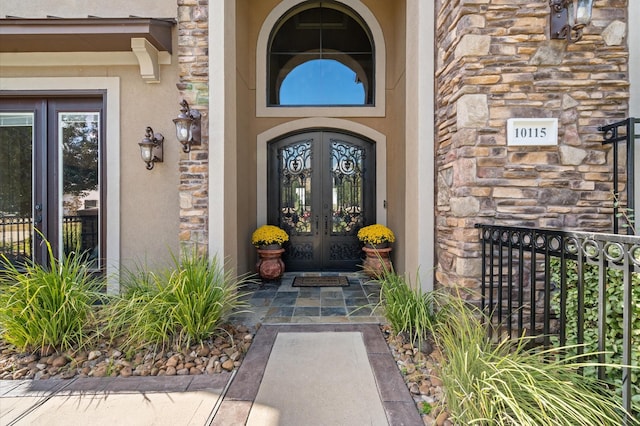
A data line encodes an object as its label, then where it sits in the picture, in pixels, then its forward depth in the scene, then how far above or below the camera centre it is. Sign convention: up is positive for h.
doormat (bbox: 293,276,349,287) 4.51 -1.10
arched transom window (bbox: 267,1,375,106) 5.27 +2.56
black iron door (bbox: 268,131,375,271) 5.29 +0.21
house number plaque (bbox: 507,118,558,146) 2.50 +0.62
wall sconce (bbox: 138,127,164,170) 3.64 +0.72
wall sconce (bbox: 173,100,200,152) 3.15 +0.85
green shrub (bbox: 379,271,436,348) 2.63 -0.89
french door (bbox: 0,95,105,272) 4.01 +0.52
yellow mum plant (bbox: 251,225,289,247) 4.62 -0.42
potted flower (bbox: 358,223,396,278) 4.71 -0.55
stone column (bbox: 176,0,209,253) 3.27 +1.11
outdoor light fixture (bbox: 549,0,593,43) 2.27 +1.44
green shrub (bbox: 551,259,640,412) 1.61 -0.65
